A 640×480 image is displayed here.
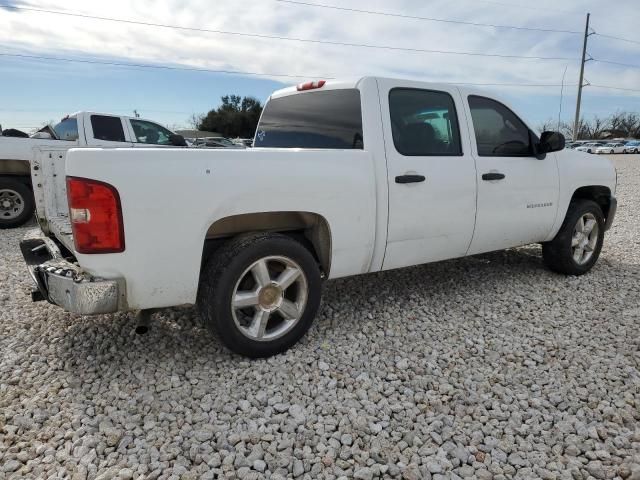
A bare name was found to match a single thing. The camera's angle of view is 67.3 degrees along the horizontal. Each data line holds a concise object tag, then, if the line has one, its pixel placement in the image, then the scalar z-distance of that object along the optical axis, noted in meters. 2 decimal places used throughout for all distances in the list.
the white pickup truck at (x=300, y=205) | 2.63
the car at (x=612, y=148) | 48.01
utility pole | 45.75
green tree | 54.72
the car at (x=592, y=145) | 46.99
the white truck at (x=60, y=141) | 7.71
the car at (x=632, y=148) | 50.05
